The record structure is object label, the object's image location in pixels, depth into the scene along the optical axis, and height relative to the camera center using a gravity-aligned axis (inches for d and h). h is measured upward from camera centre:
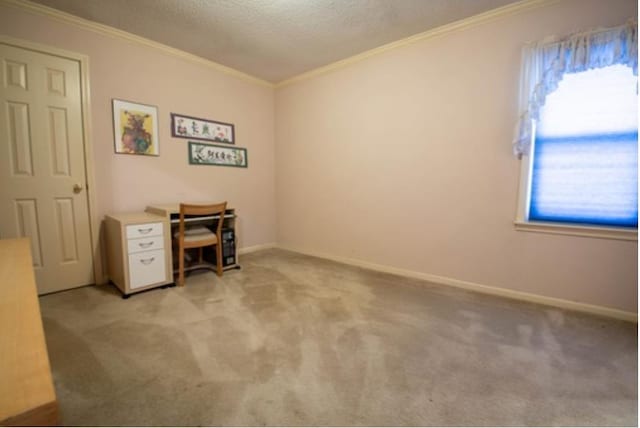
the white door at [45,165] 92.4 +6.4
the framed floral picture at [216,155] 137.0 +15.1
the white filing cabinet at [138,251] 98.4 -23.1
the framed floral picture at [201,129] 130.0 +26.5
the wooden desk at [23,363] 16.6 -12.5
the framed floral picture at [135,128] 113.3 +22.7
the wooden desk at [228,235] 119.2 -21.4
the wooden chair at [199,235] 108.7 -19.6
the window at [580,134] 80.0 +15.9
